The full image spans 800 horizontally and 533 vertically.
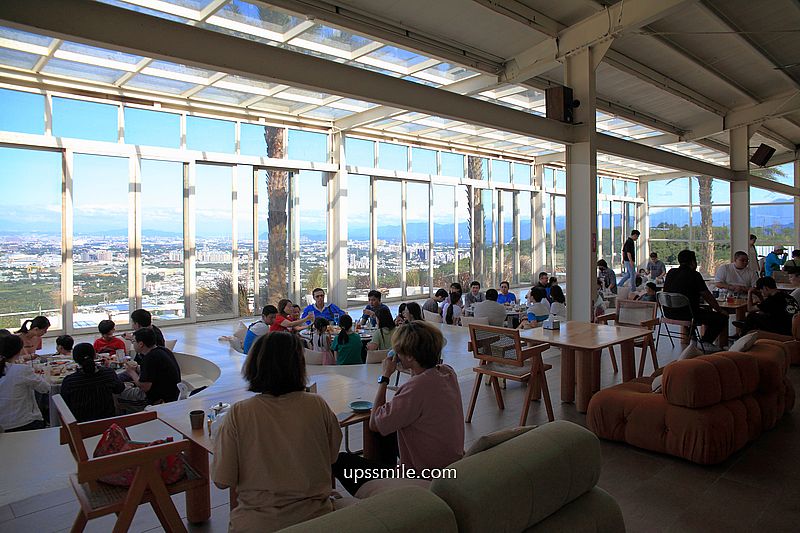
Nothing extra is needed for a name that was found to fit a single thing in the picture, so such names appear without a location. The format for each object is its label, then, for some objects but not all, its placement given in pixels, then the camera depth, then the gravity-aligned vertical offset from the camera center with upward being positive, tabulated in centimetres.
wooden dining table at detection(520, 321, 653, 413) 471 -80
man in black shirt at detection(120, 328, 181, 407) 450 -87
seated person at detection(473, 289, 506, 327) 737 -62
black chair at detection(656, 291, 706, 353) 692 -54
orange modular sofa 367 -107
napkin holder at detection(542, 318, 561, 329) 521 -57
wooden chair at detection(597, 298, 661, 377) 607 -76
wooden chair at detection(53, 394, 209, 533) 237 -103
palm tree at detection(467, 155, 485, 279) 1581 +152
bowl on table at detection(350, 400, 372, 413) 290 -76
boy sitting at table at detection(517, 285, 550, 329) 741 -63
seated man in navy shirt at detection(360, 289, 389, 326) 778 -61
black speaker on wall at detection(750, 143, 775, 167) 1342 +270
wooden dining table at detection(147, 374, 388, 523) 272 -79
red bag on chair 260 -87
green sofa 147 -70
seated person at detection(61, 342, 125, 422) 416 -94
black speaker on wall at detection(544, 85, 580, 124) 772 +235
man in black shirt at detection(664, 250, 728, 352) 689 -36
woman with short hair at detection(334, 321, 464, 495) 254 -70
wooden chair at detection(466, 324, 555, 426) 458 -83
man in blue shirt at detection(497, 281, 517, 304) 956 -56
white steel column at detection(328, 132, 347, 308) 1233 +102
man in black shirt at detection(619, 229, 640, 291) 1249 +22
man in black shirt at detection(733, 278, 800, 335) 671 -64
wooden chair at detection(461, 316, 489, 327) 736 -75
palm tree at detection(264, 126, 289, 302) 1168 +105
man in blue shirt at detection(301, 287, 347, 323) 803 -64
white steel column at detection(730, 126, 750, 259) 1284 +162
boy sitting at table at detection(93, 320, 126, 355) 606 -81
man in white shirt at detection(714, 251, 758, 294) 862 -23
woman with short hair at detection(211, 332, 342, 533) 197 -69
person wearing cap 1234 -1
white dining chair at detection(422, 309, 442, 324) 846 -80
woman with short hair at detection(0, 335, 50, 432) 425 -96
